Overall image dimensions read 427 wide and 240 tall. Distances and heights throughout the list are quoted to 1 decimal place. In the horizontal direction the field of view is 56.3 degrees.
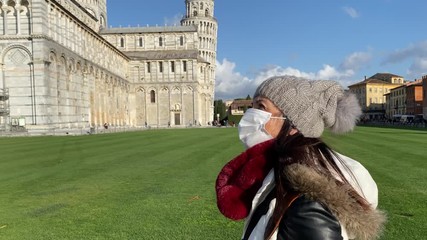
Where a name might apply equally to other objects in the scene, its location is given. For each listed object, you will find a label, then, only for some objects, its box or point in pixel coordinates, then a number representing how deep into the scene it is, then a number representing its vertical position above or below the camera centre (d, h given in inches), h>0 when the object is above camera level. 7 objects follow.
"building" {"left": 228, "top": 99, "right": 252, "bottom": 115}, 6293.3 +118.6
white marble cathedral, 1547.7 +260.1
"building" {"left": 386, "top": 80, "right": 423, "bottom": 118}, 3922.2 +119.5
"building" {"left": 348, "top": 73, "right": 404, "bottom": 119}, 4992.6 +225.3
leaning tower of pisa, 3922.2 +920.5
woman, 66.4 -11.1
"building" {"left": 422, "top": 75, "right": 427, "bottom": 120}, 3509.4 +129.9
